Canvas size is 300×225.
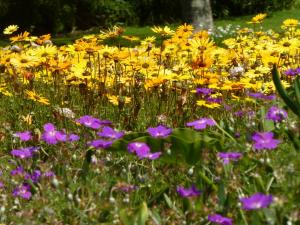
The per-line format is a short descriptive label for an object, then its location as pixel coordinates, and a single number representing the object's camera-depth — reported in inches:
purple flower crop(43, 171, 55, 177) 105.2
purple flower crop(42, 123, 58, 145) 120.3
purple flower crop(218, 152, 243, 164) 96.2
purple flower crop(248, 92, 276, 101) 133.3
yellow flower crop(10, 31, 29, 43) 195.6
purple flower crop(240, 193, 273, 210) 76.1
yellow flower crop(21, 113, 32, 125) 169.3
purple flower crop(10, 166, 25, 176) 105.7
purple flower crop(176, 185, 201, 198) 90.9
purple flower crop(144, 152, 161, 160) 103.5
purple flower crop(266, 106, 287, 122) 110.0
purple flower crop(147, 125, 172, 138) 113.8
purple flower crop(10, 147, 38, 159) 114.5
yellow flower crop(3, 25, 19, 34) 210.4
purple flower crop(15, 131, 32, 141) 123.8
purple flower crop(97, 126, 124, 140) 112.5
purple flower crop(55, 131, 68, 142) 120.9
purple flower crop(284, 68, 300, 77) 166.6
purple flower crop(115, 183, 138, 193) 92.0
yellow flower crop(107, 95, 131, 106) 161.3
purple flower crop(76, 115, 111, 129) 122.9
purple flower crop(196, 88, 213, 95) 154.5
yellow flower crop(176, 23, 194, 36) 216.7
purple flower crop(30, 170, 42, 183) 117.2
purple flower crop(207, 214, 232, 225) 87.7
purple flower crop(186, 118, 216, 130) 119.9
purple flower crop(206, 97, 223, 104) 157.3
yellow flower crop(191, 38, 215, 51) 188.5
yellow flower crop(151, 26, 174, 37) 203.4
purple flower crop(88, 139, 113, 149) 106.1
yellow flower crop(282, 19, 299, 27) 227.9
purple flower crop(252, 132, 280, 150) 93.0
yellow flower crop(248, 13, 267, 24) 222.7
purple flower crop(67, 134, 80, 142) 126.4
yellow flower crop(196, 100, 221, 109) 152.4
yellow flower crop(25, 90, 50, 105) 165.5
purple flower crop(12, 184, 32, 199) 107.6
